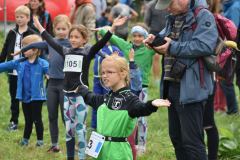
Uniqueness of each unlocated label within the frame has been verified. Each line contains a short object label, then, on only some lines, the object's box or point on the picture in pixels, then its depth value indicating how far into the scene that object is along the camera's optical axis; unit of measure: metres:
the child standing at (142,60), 11.66
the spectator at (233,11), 14.60
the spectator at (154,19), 18.42
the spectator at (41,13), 14.83
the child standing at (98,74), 12.57
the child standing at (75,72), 10.40
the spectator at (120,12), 20.88
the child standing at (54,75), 11.43
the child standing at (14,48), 13.50
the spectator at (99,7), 25.80
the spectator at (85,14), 16.23
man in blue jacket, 8.00
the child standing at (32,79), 11.92
